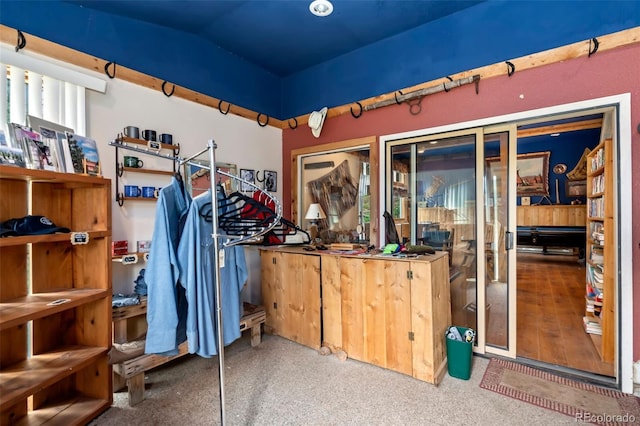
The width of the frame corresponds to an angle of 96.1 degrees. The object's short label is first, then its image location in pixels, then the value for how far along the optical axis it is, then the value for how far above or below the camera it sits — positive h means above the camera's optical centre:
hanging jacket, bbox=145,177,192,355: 1.57 -0.40
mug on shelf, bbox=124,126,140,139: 2.41 +0.69
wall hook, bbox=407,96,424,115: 2.91 +1.09
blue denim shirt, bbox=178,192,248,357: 1.60 -0.37
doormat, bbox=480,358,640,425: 1.85 -1.33
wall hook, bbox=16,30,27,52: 1.95 +1.18
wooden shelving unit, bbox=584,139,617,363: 2.36 -0.42
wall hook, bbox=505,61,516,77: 2.42 +1.20
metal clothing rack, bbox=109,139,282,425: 1.40 -0.15
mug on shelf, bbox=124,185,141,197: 2.43 +0.20
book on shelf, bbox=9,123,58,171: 1.62 +0.39
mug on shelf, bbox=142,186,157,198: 2.53 +0.20
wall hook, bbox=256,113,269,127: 3.64 +1.18
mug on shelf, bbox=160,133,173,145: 2.65 +0.70
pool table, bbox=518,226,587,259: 7.04 -0.67
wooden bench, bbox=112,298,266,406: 1.94 -1.02
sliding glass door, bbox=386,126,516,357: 2.60 -0.05
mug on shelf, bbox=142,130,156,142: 2.53 +0.70
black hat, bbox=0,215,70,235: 1.62 -0.06
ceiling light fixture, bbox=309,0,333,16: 2.52 +1.84
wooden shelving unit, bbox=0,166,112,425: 1.65 -0.51
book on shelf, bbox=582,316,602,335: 2.89 -1.19
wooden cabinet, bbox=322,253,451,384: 2.23 -0.84
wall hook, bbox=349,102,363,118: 3.31 +1.14
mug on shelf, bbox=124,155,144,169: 2.42 +0.45
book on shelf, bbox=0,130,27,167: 1.54 +0.33
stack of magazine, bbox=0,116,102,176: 1.59 +0.40
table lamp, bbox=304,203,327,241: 3.60 -0.04
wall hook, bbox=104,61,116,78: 2.35 +1.19
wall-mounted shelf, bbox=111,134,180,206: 2.40 +0.40
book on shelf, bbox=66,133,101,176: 1.85 +0.40
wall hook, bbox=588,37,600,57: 2.12 +1.22
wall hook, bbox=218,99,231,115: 3.19 +1.18
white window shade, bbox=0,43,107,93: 1.91 +1.05
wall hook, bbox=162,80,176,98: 2.70 +1.17
